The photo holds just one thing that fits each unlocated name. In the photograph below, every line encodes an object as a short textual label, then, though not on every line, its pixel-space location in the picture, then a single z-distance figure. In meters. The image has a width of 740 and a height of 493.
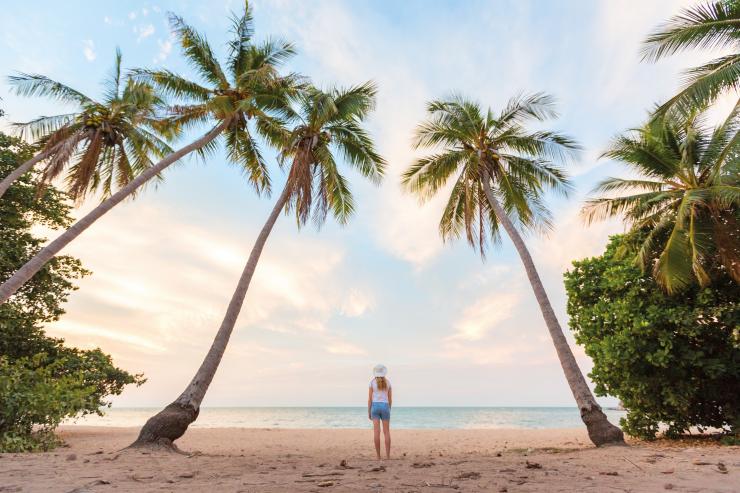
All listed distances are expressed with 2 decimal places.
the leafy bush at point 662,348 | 9.81
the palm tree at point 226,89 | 11.94
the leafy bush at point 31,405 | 8.93
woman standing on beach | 7.87
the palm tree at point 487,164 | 13.60
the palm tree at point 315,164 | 10.02
